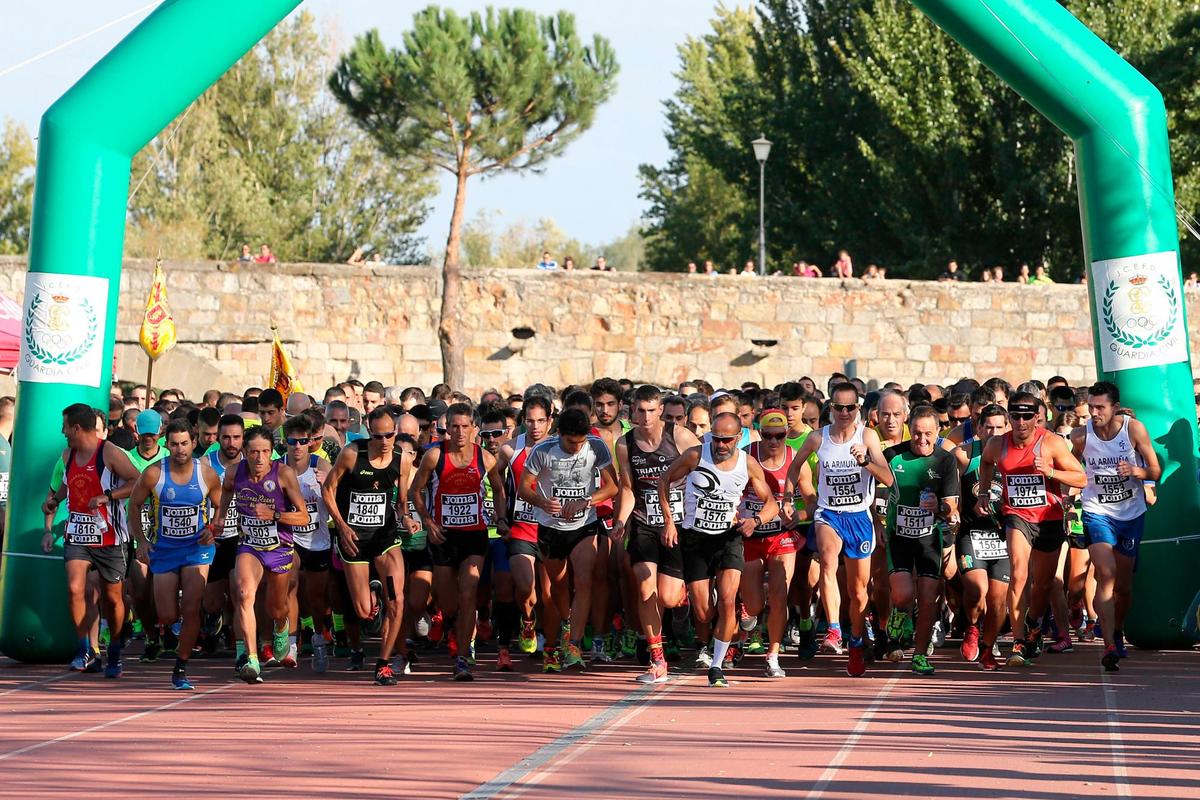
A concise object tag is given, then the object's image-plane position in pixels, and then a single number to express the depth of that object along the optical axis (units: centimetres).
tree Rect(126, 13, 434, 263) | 4734
